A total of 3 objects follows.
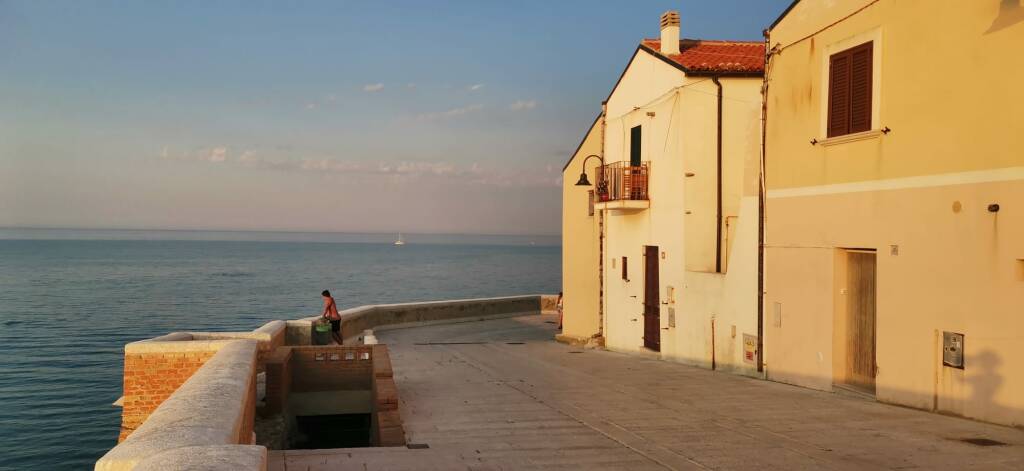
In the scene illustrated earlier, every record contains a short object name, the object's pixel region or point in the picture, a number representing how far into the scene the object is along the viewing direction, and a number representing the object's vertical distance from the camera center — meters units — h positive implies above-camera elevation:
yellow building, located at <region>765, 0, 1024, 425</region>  9.24 +0.42
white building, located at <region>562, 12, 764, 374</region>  15.44 +0.72
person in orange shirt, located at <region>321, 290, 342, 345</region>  19.31 -2.08
